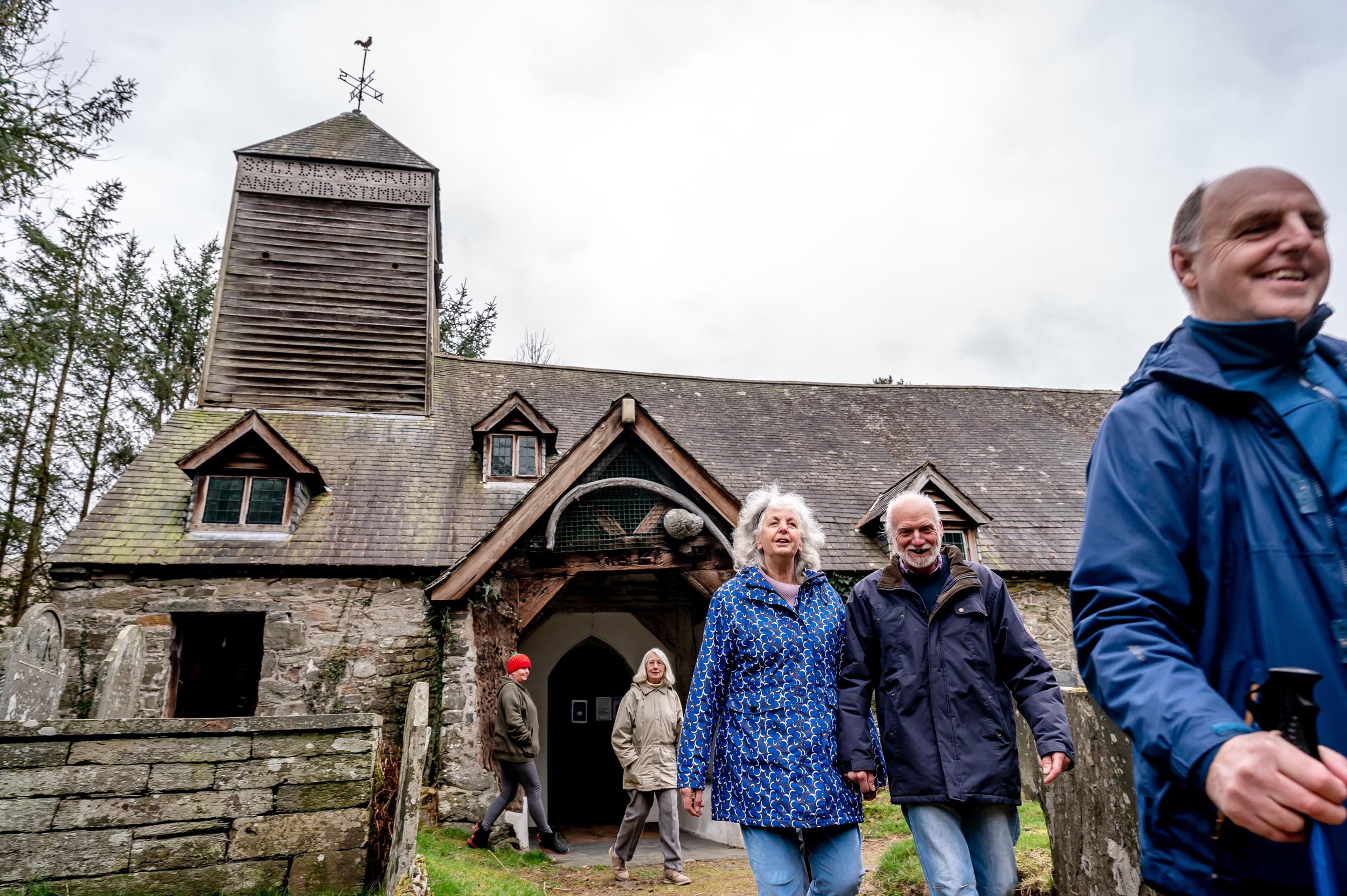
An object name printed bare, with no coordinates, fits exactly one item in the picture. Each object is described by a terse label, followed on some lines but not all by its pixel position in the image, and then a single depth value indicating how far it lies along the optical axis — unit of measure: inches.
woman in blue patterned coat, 114.1
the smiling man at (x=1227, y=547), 44.3
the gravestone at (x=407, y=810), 170.1
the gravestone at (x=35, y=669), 211.3
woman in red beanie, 306.2
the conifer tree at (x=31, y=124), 332.8
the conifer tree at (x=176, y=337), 701.3
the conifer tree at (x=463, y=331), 1063.6
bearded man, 107.0
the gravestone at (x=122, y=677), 293.6
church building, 354.9
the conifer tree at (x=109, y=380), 633.0
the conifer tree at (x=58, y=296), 398.0
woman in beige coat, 277.4
